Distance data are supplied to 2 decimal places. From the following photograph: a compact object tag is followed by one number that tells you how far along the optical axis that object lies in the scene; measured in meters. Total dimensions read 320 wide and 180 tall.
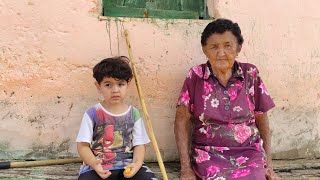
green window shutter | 3.39
